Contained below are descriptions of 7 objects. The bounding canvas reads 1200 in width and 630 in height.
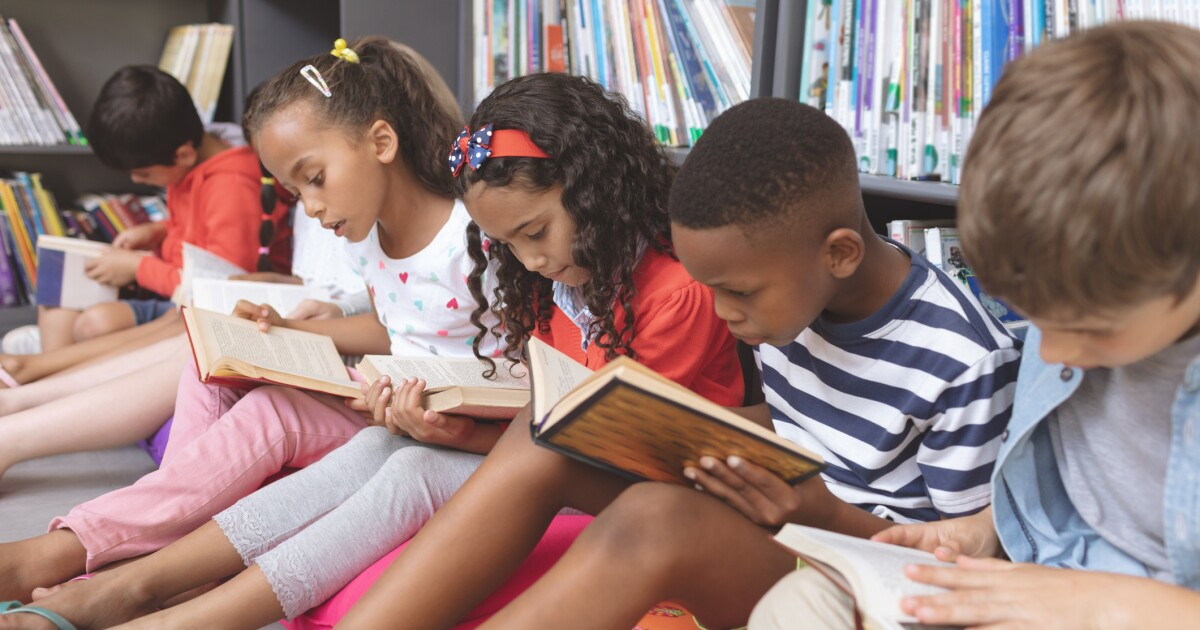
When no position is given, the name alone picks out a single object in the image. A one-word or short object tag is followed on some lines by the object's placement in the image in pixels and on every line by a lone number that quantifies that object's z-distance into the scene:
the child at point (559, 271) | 1.10
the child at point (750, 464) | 0.82
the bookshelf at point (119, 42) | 2.51
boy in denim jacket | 0.60
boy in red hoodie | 2.09
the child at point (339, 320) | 1.21
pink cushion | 1.03
